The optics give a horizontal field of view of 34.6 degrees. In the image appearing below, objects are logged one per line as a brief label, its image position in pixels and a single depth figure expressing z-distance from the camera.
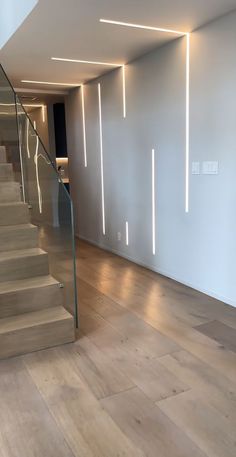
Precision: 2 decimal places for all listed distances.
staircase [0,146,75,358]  2.88
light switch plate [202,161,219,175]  3.64
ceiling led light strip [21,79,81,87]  5.73
